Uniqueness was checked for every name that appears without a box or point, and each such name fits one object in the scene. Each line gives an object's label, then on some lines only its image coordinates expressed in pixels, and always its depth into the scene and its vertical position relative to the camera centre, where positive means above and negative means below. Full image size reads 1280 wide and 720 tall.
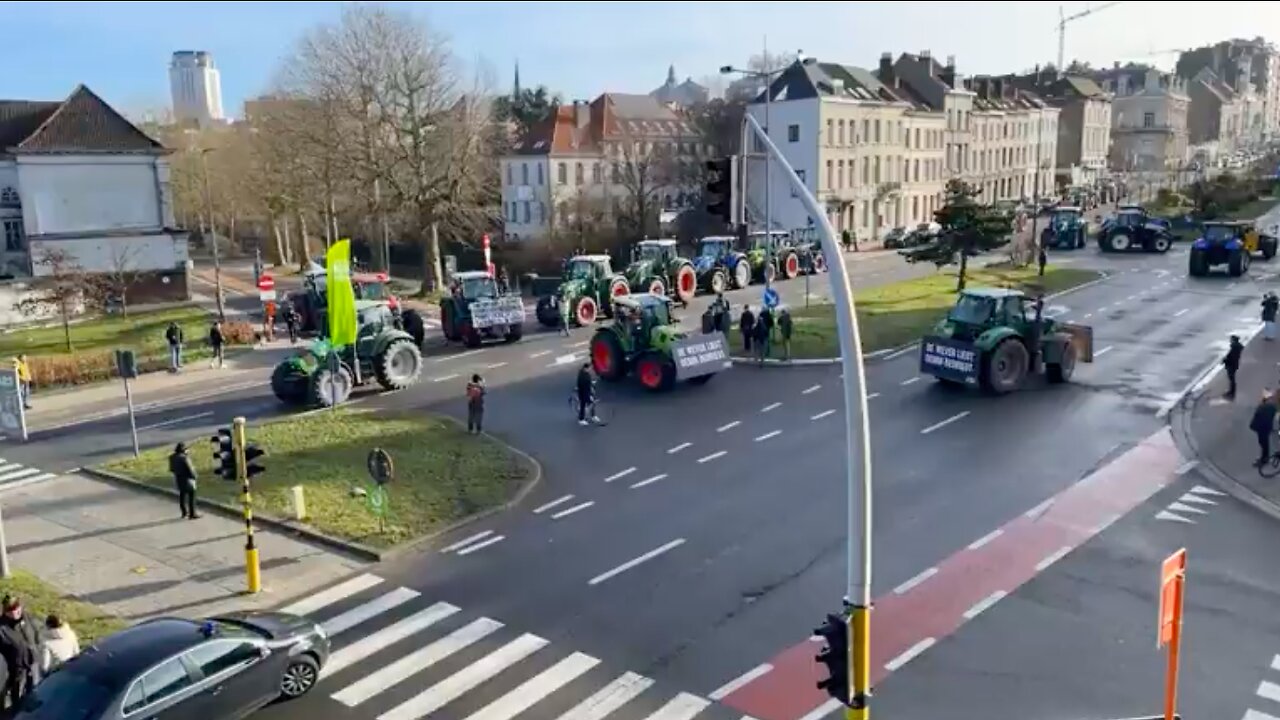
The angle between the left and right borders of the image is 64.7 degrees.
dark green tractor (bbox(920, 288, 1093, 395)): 24.06 -3.76
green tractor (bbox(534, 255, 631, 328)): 35.94 -3.30
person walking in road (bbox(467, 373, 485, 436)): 21.65 -4.30
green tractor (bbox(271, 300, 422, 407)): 24.91 -4.05
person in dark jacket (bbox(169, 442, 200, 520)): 16.91 -4.48
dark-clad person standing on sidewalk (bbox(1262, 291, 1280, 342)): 29.89 -3.94
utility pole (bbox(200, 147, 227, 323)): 38.33 -3.06
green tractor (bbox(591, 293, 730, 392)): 25.55 -3.85
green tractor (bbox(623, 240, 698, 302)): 39.78 -2.90
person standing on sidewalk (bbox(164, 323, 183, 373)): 30.38 -4.02
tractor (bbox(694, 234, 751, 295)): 43.09 -2.97
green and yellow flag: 22.64 -1.97
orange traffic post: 9.49 -4.01
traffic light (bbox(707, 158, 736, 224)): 9.25 +0.08
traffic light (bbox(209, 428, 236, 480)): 14.53 -3.51
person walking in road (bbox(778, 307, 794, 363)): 29.27 -3.87
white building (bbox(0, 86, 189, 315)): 44.91 +0.83
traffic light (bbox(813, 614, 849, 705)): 7.95 -3.61
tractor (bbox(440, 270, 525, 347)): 32.81 -3.56
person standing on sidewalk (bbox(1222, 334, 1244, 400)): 23.55 -4.17
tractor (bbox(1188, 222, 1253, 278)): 44.22 -3.09
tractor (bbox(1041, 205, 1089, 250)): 57.62 -2.58
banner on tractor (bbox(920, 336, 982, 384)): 24.00 -4.06
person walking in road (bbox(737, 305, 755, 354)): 29.52 -3.79
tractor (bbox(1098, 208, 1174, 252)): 53.97 -2.62
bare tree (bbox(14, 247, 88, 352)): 33.16 -2.63
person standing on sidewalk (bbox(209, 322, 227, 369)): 31.09 -4.04
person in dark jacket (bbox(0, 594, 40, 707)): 10.98 -4.72
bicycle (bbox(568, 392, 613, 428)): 23.02 -4.94
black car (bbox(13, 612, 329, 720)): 9.62 -4.61
